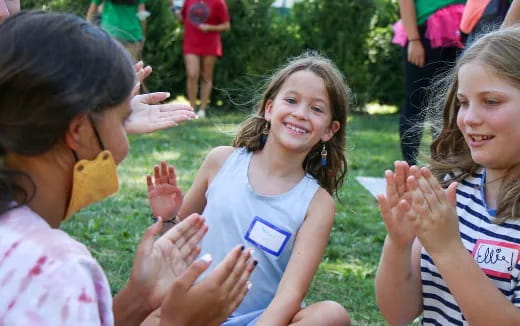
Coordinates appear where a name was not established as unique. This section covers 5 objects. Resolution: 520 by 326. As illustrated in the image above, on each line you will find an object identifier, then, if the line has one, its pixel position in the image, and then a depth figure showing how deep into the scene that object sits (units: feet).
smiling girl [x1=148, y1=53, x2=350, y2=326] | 9.61
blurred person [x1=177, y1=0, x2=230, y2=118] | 33.78
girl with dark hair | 5.39
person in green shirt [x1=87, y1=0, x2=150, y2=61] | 29.53
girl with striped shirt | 7.49
